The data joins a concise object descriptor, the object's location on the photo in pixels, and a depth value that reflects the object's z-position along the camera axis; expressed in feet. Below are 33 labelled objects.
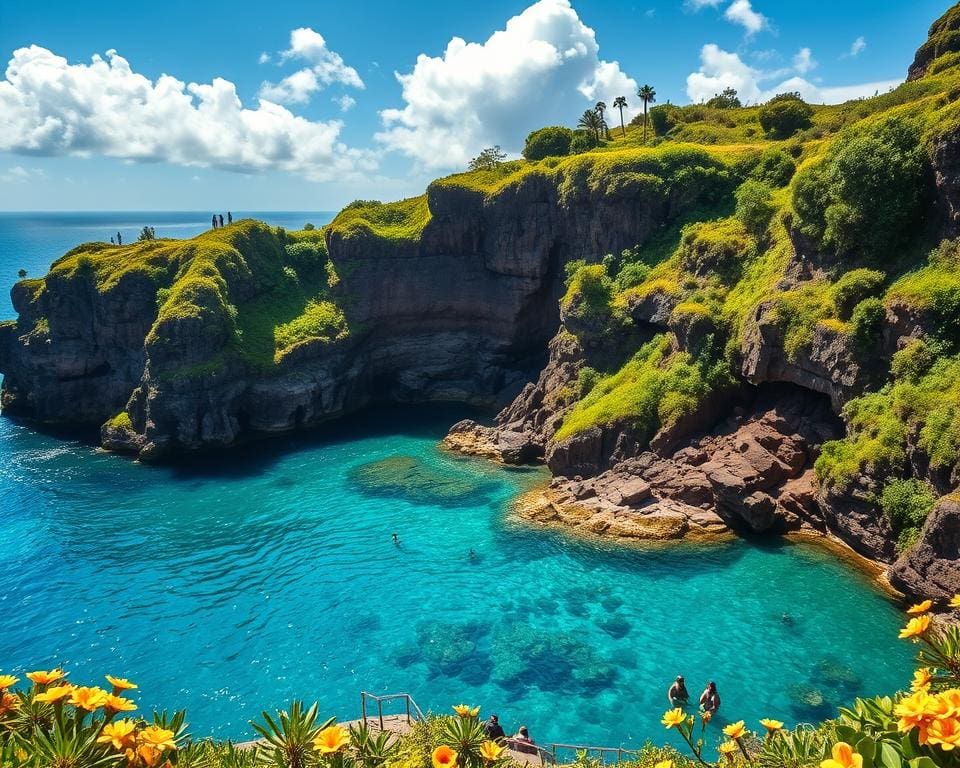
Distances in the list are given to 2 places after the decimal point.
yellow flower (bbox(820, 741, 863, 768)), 21.20
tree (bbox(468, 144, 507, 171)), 277.44
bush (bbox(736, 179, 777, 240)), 162.81
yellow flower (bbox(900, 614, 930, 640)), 30.04
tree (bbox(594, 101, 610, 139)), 280.31
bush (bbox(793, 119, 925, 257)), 118.93
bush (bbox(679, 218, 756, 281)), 164.86
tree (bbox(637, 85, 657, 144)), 272.95
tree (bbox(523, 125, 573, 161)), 270.05
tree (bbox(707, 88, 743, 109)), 326.85
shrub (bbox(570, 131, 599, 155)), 260.62
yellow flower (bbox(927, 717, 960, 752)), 20.77
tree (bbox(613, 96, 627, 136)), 287.69
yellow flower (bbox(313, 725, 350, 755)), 25.58
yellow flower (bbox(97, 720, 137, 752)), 25.79
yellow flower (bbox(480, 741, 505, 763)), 29.15
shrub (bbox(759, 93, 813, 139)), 218.79
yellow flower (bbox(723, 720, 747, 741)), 30.01
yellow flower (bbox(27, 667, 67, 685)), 29.37
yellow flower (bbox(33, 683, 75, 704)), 26.96
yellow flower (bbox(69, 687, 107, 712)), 26.45
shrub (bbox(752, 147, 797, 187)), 177.37
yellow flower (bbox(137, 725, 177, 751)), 26.55
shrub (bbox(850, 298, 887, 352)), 116.88
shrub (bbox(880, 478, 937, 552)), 101.65
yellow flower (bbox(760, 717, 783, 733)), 31.87
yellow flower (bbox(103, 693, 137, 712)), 26.81
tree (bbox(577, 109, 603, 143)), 278.05
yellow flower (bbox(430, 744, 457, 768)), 25.38
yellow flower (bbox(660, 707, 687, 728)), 30.81
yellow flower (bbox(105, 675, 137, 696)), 28.89
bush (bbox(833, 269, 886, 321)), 120.67
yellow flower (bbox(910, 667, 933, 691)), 26.94
